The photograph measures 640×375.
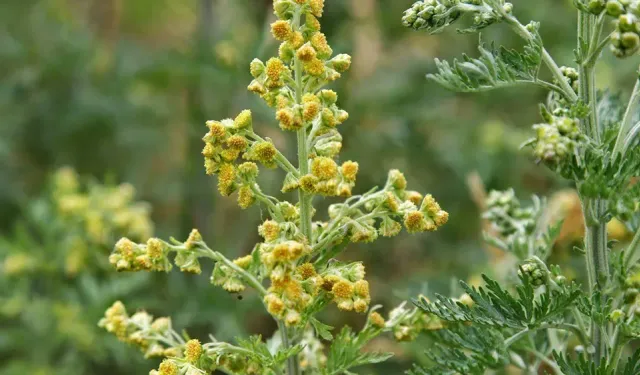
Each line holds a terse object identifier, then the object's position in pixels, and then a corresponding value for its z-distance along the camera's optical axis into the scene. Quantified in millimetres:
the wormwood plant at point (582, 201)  428
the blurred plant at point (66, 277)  664
